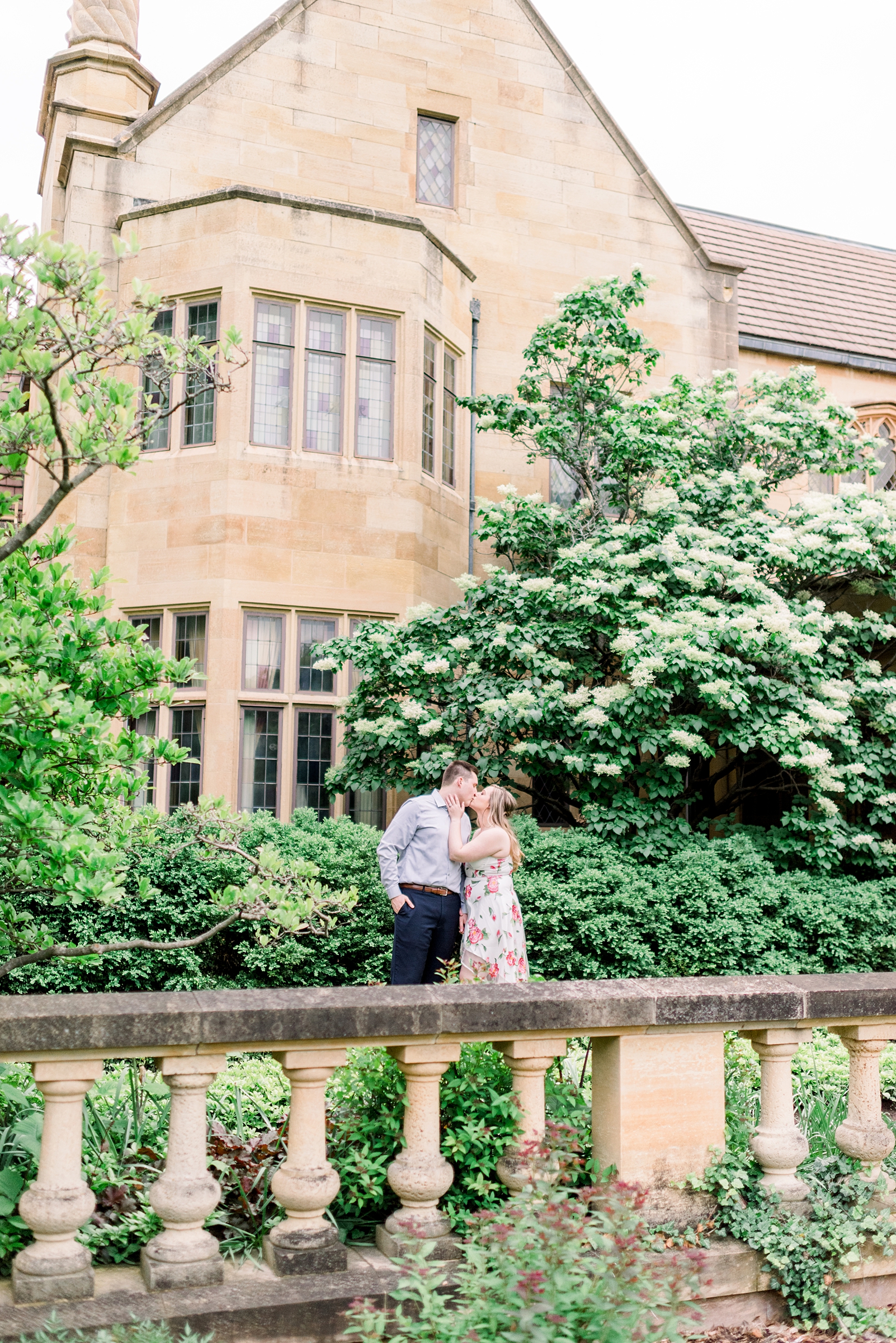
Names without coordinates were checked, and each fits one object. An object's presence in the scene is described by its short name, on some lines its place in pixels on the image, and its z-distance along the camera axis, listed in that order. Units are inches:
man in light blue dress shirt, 281.6
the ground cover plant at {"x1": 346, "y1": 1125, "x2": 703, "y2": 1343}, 98.3
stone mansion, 425.7
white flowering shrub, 372.5
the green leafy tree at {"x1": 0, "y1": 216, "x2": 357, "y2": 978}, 114.7
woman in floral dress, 267.4
